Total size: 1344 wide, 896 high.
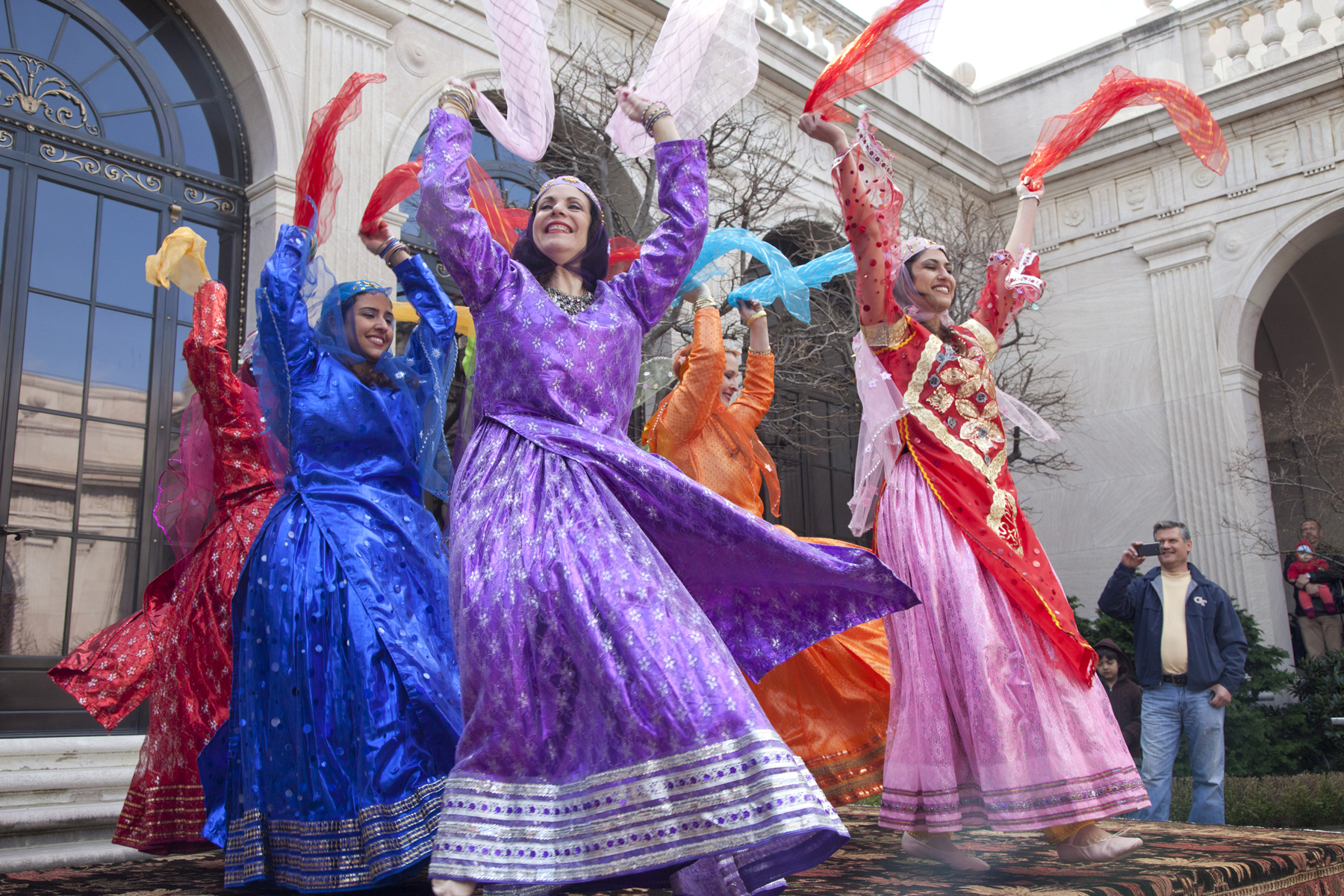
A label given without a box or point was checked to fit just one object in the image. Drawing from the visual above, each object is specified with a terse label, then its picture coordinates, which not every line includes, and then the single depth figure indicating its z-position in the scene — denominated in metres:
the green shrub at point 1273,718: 8.83
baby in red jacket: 10.60
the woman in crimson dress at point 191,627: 3.68
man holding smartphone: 5.90
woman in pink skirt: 3.00
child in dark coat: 7.41
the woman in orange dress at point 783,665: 4.00
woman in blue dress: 2.72
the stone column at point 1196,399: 11.45
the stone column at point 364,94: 7.29
